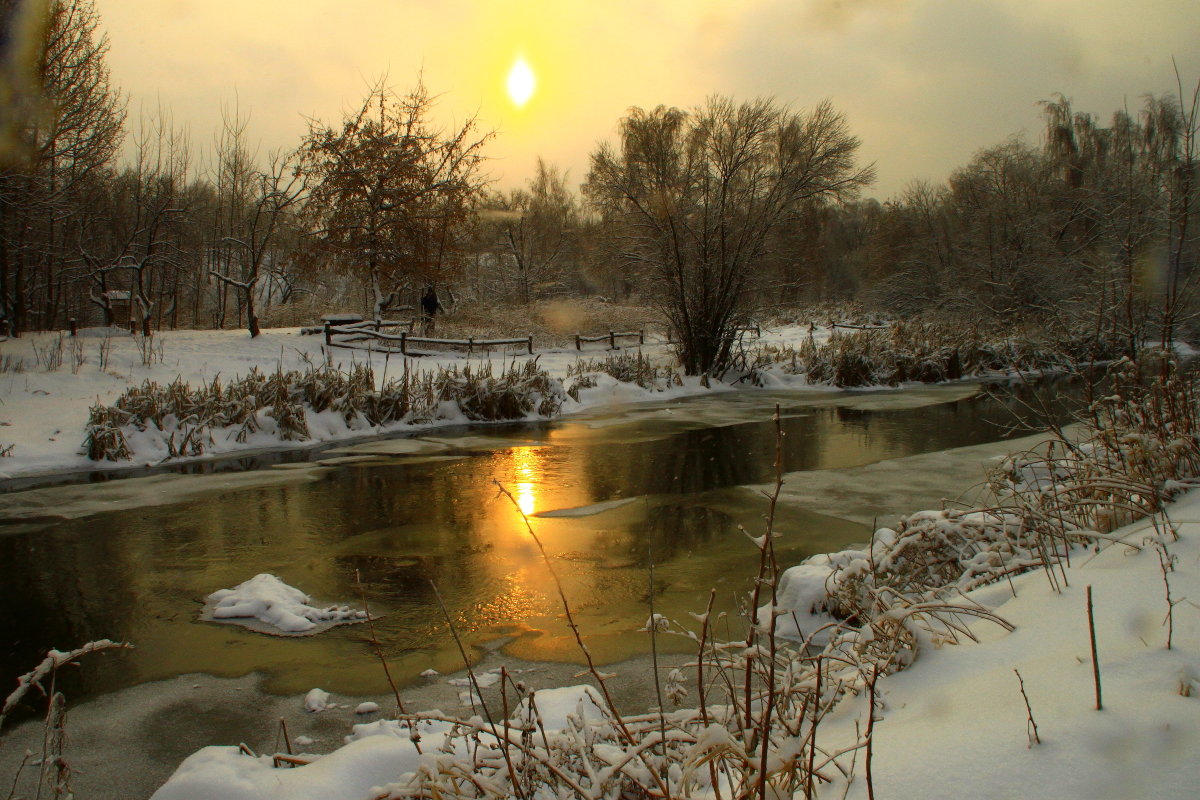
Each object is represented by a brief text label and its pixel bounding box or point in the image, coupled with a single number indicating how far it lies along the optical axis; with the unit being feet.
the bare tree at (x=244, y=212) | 83.46
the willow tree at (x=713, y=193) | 65.46
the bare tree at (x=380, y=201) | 87.20
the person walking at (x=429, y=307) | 96.89
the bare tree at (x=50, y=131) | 53.21
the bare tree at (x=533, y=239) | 165.68
